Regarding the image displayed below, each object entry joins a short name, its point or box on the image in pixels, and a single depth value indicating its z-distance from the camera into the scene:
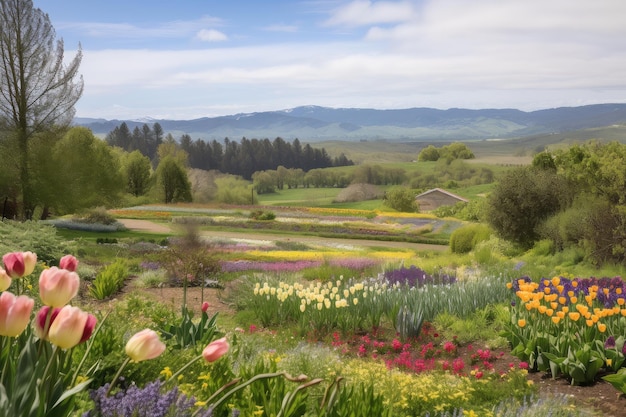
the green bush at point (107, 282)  12.48
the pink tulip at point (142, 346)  2.21
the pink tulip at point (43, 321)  2.36
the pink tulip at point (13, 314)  2.14
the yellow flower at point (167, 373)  4.51
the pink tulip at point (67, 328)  2.10
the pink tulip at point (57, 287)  2.25
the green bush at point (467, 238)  20.84
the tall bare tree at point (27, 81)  22.77
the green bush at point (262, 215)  28.80
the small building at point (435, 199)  36.62
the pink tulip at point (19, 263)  2.77
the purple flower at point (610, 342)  6.87
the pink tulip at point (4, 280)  2.68
